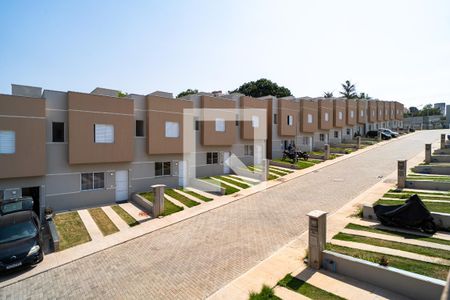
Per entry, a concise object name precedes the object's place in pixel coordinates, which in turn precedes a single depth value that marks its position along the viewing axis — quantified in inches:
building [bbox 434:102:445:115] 3723.4
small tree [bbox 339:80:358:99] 2519.7
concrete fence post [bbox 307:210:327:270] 360.8
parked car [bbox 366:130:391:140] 1926.9
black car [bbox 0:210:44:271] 417.1
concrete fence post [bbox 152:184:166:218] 653.9
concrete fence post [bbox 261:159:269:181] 948.1
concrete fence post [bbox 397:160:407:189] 684.7
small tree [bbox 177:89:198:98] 2282.2
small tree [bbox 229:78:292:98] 2260.1
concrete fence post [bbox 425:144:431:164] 920.9
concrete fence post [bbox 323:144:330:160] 1286.9
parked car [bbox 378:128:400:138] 1994.6
